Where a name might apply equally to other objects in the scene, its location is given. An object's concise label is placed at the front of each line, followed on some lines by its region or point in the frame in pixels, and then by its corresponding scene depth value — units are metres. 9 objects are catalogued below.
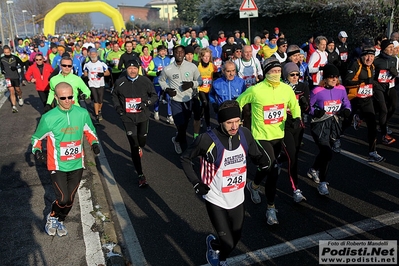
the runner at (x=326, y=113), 5.77
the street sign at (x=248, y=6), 12.75
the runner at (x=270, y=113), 5.13
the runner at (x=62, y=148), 4.83
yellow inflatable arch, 37.50
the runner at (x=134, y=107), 6.61
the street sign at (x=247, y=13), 12.77
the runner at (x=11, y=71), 13.69
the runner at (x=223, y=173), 3.83
